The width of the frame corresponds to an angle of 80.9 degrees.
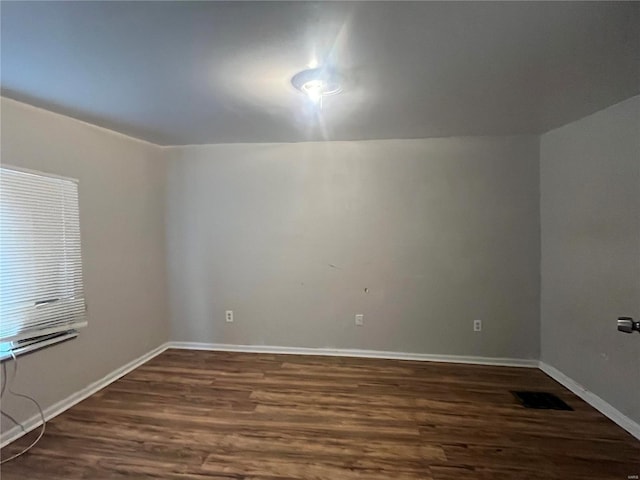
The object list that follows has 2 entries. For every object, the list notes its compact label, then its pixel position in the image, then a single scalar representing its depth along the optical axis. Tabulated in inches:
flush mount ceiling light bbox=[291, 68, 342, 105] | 81.0
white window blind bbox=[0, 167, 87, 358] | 96.2
